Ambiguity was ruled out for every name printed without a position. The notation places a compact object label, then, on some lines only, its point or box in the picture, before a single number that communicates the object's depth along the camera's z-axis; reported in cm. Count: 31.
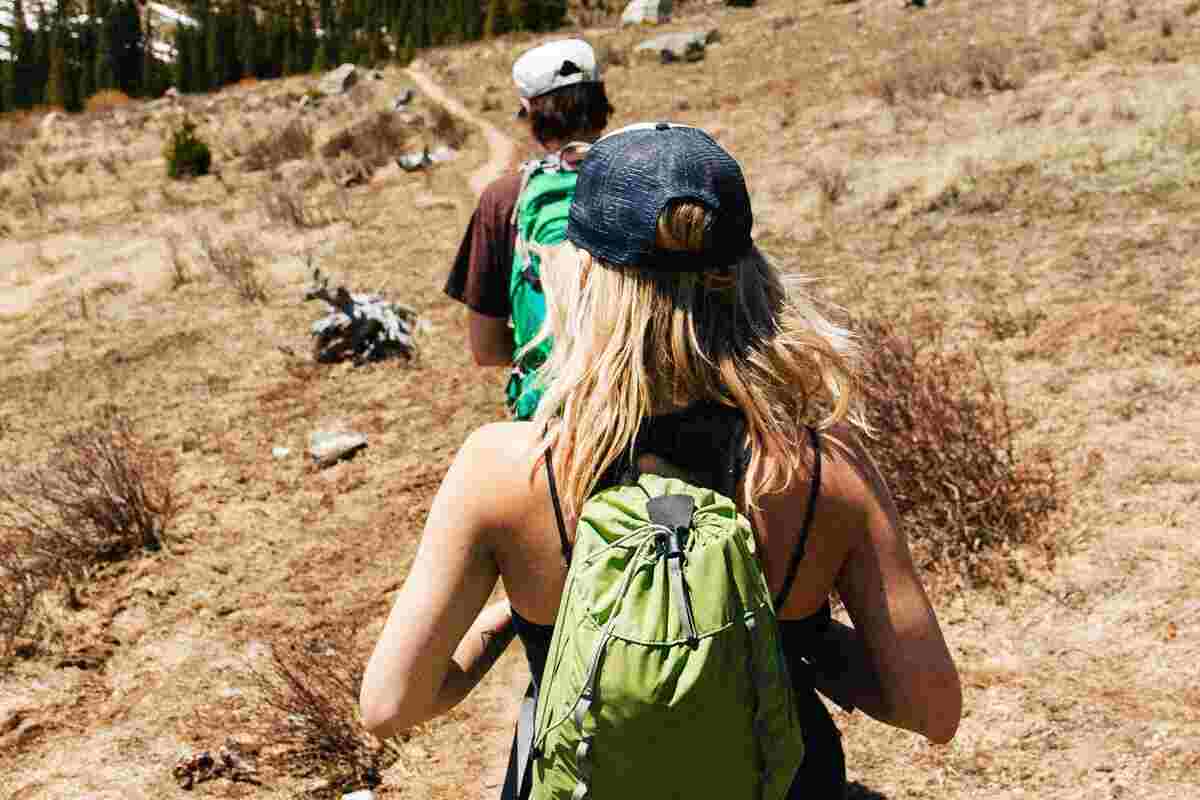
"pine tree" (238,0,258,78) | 6009
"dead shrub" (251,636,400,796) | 318
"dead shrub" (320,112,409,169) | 1493
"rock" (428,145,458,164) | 1410
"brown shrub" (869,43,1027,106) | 995
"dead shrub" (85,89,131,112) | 4958
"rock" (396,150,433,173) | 1366
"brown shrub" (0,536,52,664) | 395
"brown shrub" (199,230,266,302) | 836
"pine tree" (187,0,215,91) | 5762
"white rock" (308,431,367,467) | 538
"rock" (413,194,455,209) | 1101
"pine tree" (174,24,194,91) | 5756
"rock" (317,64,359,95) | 2970
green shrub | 1698
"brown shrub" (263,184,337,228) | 1098
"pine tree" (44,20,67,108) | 5600
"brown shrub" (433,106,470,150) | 1578
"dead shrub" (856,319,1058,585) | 349
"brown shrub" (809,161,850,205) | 790
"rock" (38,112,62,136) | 3283
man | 249
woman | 121
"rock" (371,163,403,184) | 1335
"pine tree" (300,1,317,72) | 6031
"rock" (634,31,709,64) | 1919
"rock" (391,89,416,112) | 2272
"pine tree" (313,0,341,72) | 5112
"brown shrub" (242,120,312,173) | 1684
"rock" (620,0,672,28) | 2786
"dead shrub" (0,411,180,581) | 446
